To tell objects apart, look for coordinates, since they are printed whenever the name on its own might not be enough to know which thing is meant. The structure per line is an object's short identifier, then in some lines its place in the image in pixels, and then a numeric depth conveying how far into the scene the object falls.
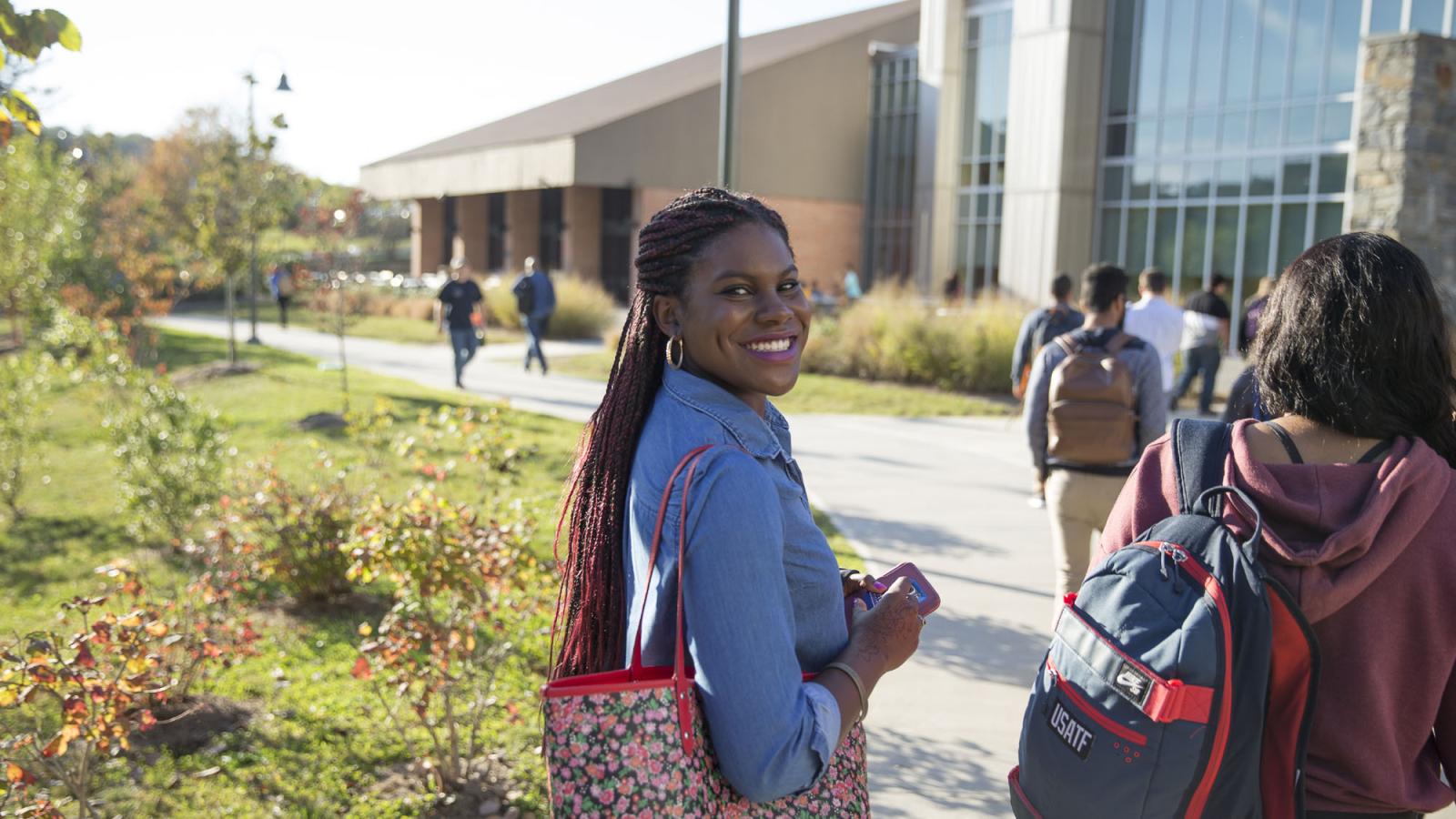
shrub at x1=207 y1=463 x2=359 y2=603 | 6.40
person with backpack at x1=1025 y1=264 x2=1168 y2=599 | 5.00
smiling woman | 1.62
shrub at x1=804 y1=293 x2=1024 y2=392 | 16.42
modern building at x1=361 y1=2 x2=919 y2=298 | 39.09
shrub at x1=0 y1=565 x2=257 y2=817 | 3.44
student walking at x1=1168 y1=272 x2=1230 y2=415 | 14.94
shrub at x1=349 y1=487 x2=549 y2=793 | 4.32
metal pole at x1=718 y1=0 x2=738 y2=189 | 8.41
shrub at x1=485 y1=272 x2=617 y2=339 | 24.89
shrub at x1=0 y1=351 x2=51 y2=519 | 9.59
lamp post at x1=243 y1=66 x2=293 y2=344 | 17.59
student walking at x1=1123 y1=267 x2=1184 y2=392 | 10.09
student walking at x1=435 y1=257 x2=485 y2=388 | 15.44
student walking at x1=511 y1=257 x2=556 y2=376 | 17.67
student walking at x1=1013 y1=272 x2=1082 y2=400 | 8.59
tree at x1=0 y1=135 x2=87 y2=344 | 13.51
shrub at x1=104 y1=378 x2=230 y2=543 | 7.67
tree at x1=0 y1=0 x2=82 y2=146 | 3.27
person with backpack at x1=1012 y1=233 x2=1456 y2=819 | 1.91
